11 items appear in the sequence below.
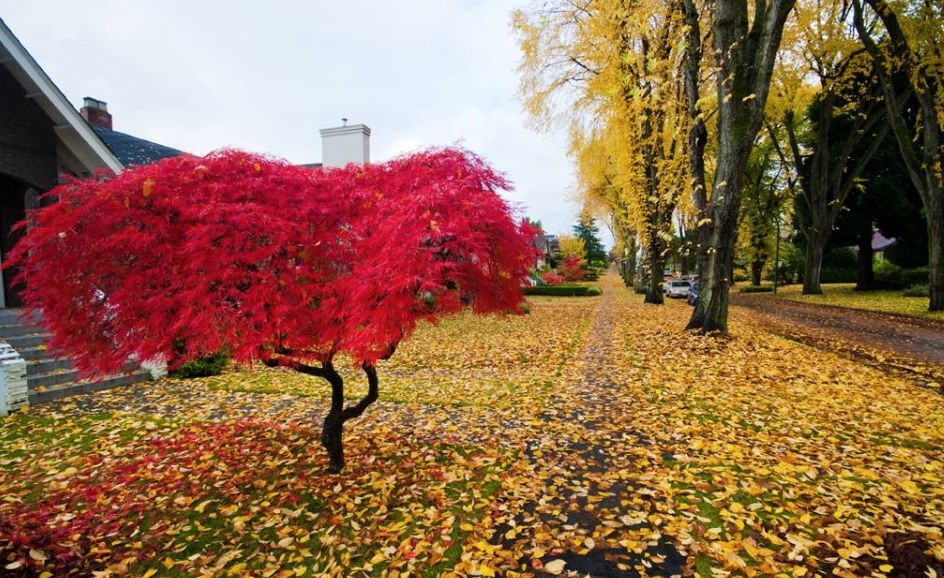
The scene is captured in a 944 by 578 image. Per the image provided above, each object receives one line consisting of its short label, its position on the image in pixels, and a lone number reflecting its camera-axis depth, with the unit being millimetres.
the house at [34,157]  8219
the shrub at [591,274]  52588
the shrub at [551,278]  35469
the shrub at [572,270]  39719
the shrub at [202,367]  9352
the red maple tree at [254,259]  3623
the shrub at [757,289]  34500
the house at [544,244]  66125
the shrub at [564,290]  30367
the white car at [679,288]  30703
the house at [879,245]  47619
